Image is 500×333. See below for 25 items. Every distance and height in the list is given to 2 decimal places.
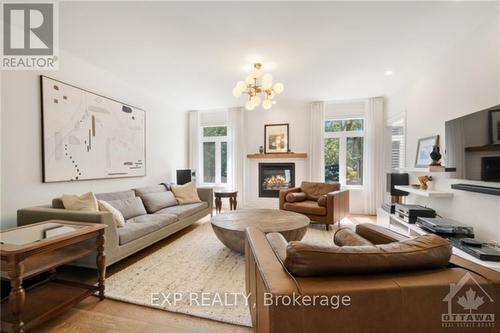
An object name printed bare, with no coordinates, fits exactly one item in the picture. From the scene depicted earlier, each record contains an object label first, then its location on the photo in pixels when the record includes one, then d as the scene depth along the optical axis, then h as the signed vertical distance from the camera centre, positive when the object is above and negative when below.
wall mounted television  2.02 +0.19
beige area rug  1.91 -1.18
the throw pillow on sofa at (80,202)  2.57 -0.44
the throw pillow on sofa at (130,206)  3.25 -0.63
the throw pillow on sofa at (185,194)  4.42 -0.58
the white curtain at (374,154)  5.03 +0.23
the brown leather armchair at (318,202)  3.94 -0.70
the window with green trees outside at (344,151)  5.35 +0.32
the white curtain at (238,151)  5.89 +0.34
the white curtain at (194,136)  6.23 +0.77
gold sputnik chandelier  2.97 +1.03
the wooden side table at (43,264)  1.49 -0.76
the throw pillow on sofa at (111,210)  2.76 -0.55
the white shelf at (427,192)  2.78 -0.36
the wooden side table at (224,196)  5.11 -0.79
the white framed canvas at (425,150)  3.26 +0.21
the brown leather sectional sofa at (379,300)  0.91 -0.56
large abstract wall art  2.79 +0.42
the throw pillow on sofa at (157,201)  3.77 -0.63
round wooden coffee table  2.63 -0.74
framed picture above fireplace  5.71 +0.66
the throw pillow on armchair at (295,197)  4.39 -0.63
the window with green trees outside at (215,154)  6.19 +0.28
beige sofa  2.31 -0.76
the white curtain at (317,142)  5.39 +0.53
